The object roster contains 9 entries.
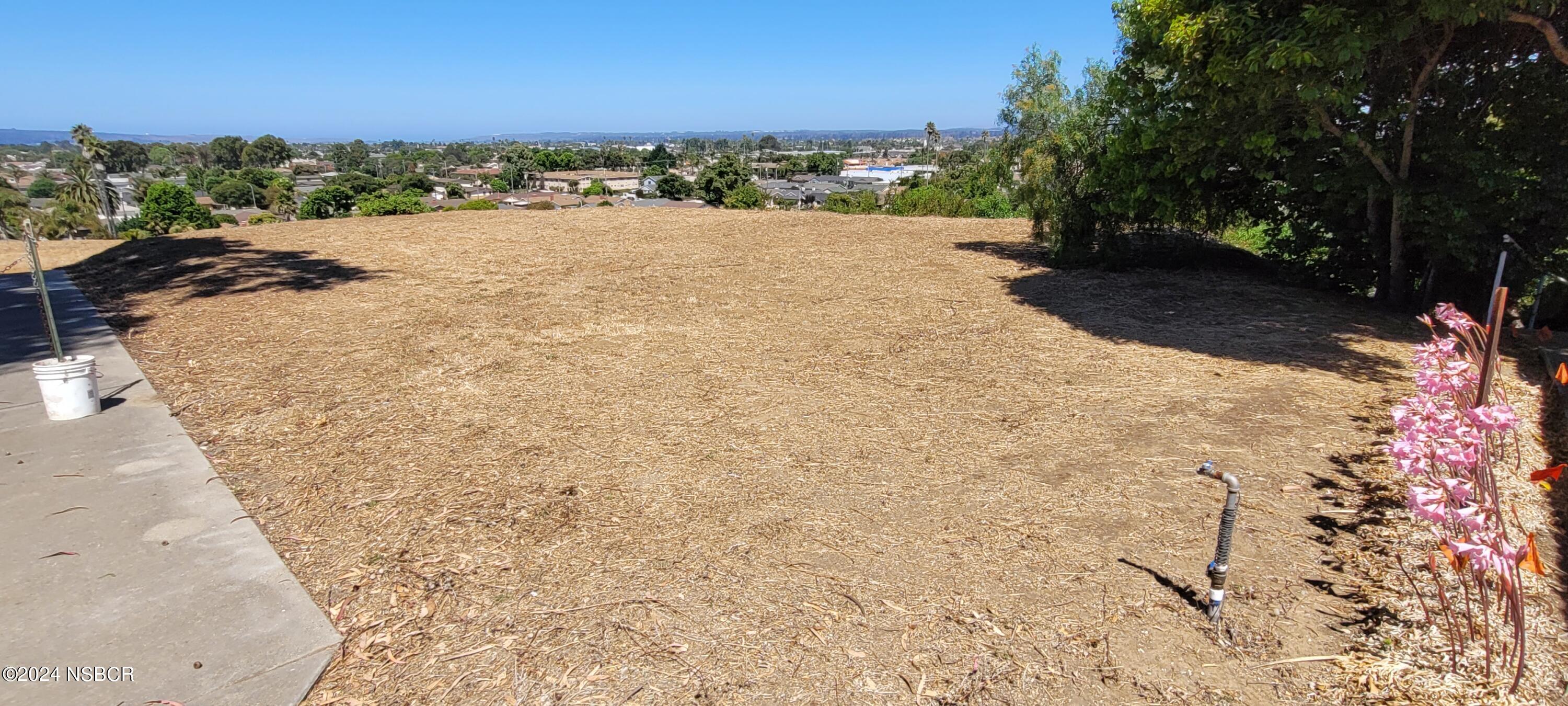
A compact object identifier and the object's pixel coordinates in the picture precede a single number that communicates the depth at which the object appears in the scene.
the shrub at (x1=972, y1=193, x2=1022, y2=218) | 15.02
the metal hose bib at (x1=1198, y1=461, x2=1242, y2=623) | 2.45
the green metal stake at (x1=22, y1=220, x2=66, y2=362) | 4.16
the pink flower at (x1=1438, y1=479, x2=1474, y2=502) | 2.13
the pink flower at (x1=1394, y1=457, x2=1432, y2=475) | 2.33
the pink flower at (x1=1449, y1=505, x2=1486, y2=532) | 2.03
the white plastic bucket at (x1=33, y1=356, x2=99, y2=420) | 4.10
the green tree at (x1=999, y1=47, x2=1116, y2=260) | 8.70
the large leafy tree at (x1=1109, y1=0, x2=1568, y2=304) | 5.43
